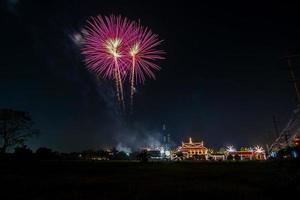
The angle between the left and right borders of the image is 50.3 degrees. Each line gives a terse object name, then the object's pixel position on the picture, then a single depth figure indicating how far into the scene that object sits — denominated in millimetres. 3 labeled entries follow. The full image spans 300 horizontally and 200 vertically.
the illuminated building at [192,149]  187175
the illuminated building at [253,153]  172125
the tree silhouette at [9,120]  72500
